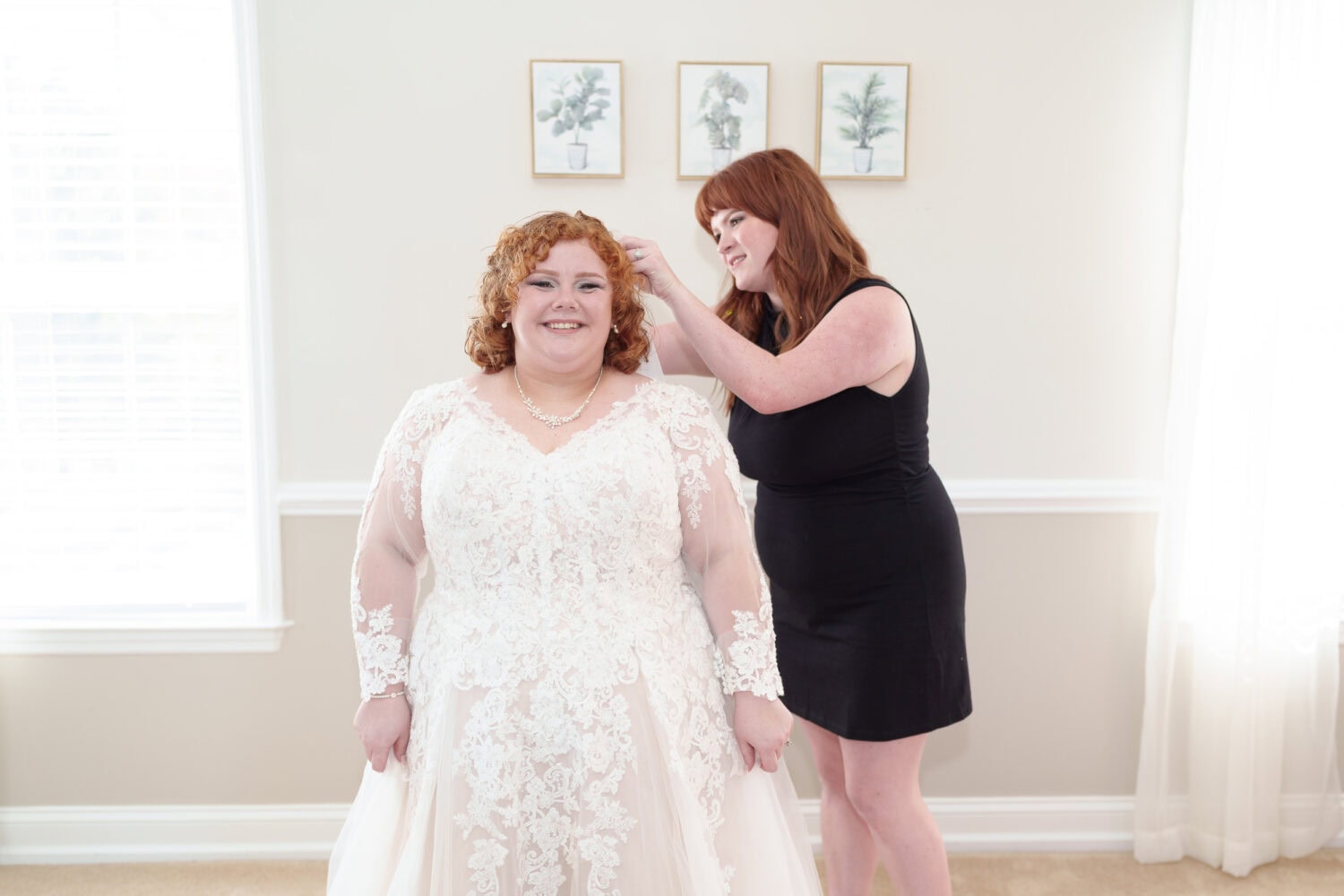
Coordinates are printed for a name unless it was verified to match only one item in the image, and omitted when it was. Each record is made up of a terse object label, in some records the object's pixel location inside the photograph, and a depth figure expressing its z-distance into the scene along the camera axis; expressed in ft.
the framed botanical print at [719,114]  7.67
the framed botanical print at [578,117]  7.65
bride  4.63
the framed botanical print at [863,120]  7.70
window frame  7.71
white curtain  7.45
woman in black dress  5.67
